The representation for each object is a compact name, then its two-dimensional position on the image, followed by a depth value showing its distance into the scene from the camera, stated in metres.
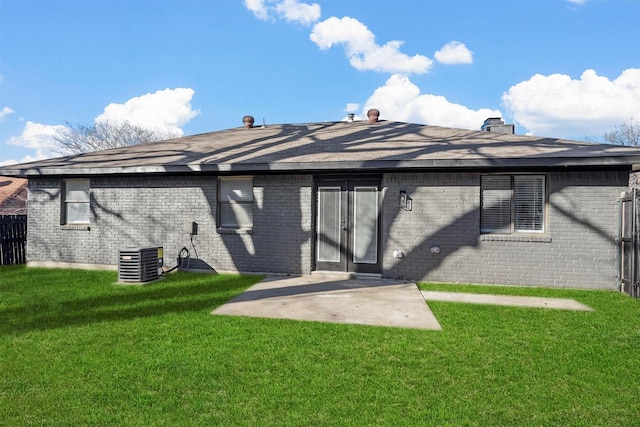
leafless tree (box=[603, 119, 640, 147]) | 32.28
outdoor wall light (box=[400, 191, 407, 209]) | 8.05
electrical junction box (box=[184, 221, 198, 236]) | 8.91
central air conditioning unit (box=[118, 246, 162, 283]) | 7.65
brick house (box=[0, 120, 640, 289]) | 7.45
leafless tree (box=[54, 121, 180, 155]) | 37.72
